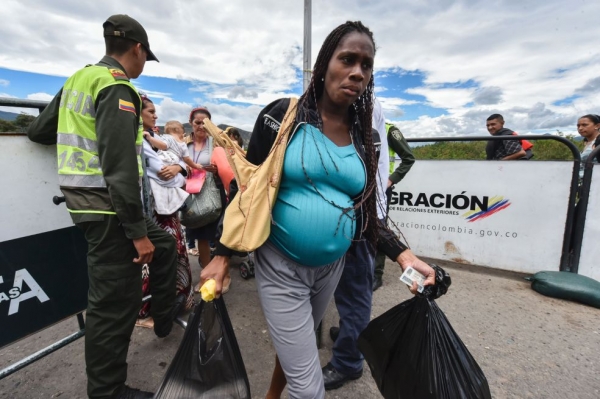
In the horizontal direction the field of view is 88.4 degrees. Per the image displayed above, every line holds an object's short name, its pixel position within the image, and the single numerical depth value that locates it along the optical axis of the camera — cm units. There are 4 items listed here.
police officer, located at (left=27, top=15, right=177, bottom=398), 157
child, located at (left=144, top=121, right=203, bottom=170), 283
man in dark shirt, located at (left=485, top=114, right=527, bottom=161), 430
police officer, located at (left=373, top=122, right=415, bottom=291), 319
